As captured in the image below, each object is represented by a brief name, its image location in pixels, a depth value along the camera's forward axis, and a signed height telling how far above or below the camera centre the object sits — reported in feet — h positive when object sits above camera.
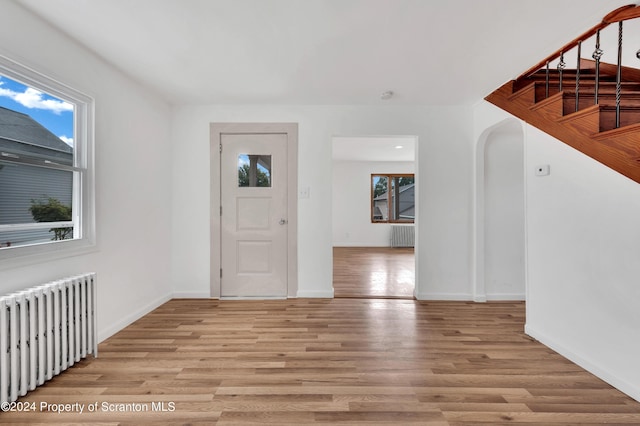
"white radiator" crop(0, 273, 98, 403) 5.55 -2.48
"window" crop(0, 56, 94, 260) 6.28 +1.16
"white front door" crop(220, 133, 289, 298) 12.69 -0.33
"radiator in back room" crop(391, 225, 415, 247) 29.01 -2.25
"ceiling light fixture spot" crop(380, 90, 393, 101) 11.00 +4.47
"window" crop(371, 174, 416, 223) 30.14 +1.64
